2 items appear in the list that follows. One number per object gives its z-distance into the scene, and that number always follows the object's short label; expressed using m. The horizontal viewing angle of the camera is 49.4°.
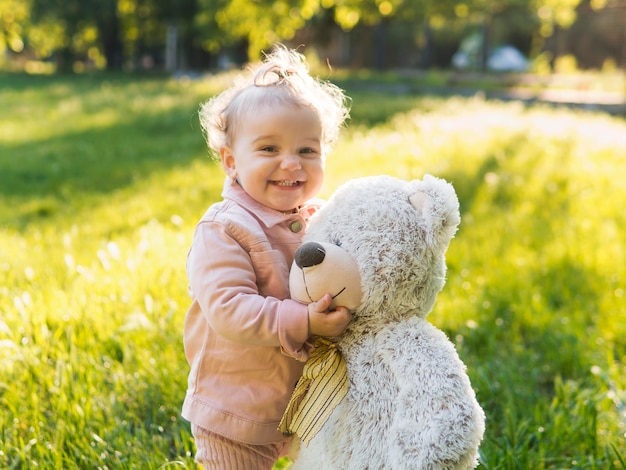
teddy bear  1.68
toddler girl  1.91
